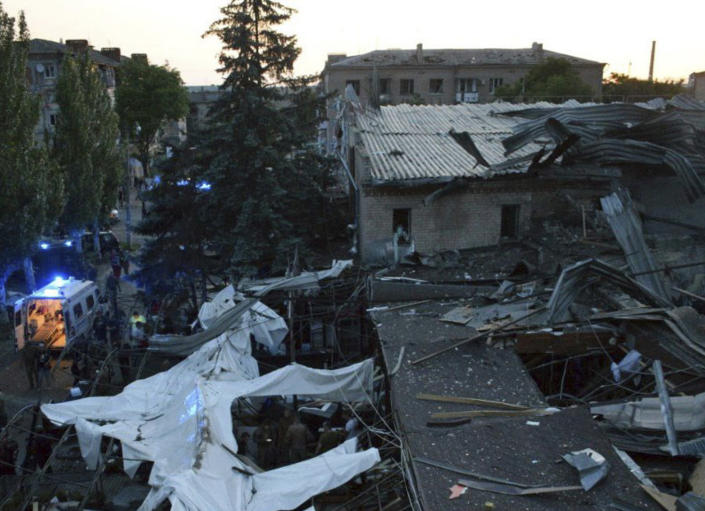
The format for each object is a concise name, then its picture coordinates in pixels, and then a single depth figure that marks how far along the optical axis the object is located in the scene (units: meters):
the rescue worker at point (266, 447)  11.12
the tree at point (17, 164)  20.53
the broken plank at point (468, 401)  8.43
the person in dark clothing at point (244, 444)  11.23
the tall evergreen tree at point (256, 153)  18.97
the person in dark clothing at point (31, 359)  16.31
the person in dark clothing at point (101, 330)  18.36
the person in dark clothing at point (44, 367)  16.22
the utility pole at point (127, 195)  31.93
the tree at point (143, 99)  48.69
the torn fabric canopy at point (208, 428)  8.34
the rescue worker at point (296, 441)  10.92
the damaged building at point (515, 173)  14.68
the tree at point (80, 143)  26.61
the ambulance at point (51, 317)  18.14
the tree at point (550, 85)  41.01
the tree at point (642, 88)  42.97
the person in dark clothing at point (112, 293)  19.14
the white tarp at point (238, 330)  13.77
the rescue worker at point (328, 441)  10.78
